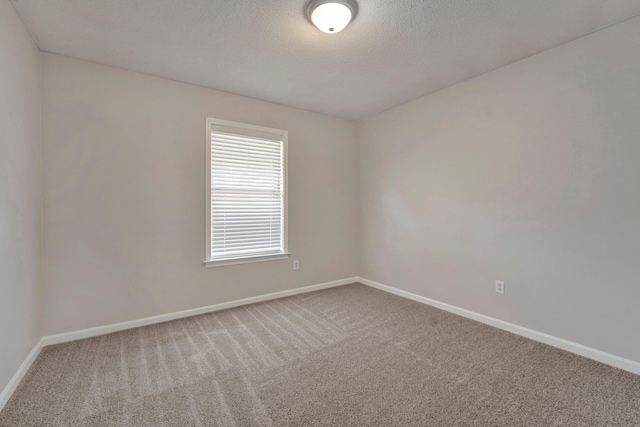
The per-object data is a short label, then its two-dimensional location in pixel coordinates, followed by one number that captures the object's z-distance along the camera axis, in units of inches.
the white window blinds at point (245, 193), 129.4
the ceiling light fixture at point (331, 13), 74.1
